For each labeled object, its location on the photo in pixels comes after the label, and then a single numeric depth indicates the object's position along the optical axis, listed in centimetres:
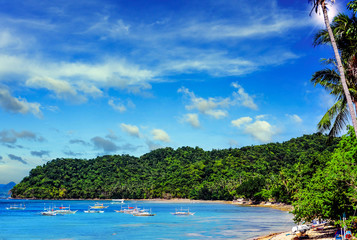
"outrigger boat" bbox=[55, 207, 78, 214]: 9342
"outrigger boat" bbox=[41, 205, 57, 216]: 8993
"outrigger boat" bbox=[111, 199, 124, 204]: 16742
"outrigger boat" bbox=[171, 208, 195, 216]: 8095
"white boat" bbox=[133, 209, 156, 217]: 7957
